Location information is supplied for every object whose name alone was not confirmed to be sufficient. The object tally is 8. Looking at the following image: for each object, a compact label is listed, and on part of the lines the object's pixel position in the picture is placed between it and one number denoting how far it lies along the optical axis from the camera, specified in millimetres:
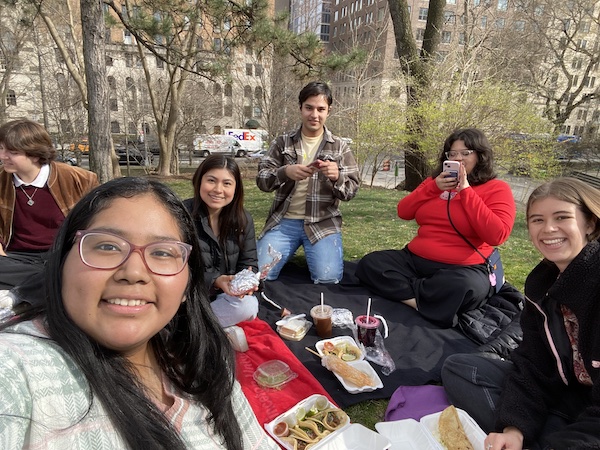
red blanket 2252
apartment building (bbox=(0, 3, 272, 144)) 13586
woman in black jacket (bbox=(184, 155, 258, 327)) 3012
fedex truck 28047
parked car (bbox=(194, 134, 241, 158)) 25855
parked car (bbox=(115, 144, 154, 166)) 17630
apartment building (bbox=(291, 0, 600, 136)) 14203
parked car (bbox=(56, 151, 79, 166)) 13748
